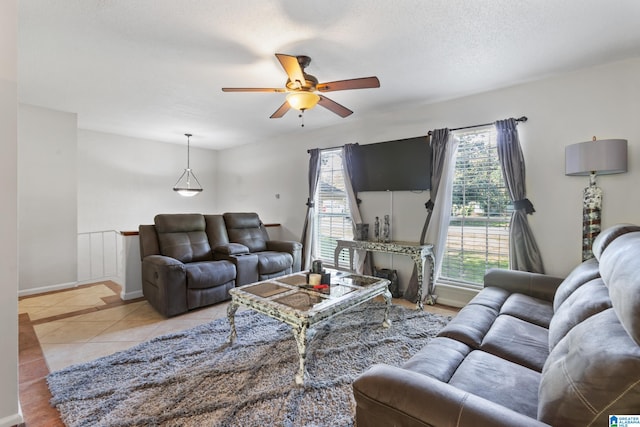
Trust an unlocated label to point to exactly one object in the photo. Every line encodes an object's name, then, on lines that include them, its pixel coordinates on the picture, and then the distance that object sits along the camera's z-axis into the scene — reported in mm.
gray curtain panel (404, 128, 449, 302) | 3619
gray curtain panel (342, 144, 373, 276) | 4332
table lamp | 2391
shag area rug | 1729
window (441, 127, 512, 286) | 3385
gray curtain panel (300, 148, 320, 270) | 4993
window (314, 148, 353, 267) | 4828
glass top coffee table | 2051
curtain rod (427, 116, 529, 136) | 3129
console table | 3508
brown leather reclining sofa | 3303
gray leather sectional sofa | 894
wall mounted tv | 3801
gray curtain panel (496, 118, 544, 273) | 3084
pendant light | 6645
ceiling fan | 2254
